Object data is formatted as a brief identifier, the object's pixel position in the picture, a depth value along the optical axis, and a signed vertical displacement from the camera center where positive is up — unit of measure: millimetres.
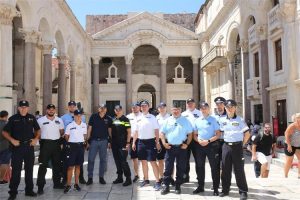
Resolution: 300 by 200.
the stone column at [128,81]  24364 +2635
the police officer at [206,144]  5580 -667
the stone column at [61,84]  17786 +1783
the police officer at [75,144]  5897 -697
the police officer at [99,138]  6363 -603
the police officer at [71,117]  6337 -117
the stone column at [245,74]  15417 +2009
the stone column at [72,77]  20214 +2498
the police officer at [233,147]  5251 -696
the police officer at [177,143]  5684 -654
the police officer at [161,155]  6416 -1014
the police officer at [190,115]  6357 -100
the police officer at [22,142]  5345 -565
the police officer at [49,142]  5705 -617
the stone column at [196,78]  24902 +2908
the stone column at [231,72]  18097 +2470
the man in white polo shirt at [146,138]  6202 -598
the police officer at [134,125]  6698 -353
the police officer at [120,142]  6477 -712
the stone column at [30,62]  13471 +2426
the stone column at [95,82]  24615 +2622
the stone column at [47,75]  15537 +2094
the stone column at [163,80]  24340 +2695
